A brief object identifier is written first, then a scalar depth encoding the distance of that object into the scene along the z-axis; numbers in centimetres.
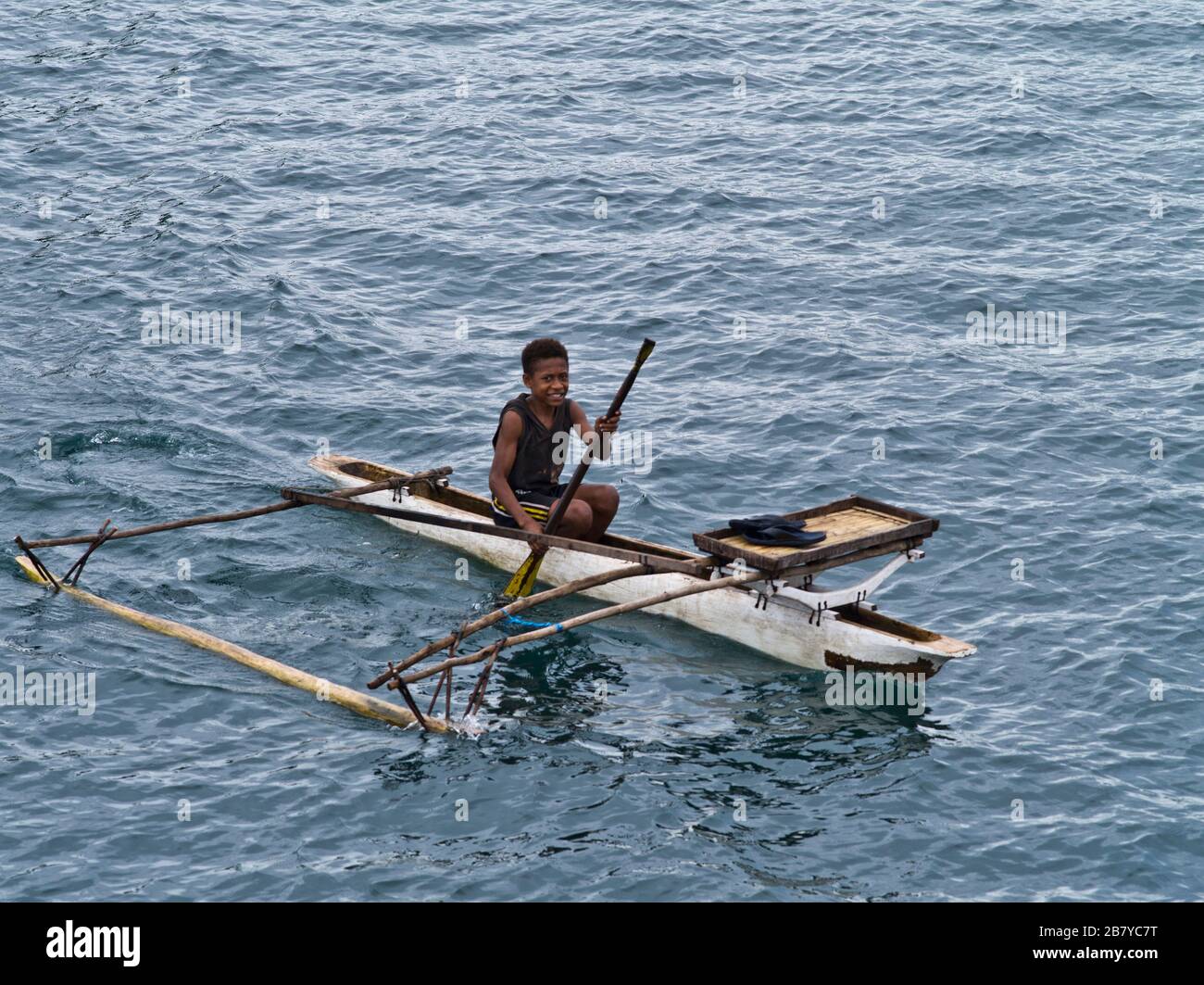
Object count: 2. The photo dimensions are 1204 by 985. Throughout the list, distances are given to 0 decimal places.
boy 1138
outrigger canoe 1004
